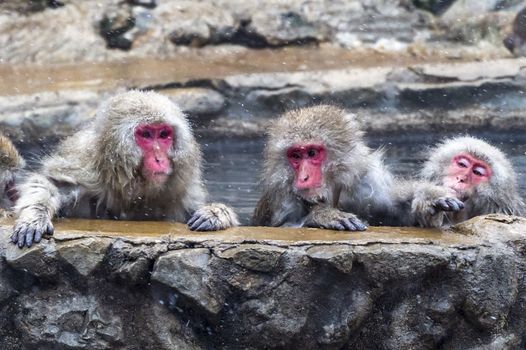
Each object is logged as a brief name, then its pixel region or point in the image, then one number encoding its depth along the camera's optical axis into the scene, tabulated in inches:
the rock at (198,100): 741.9
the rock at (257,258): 373.7
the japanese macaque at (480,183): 507.8
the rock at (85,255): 376.5
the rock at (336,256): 374.0
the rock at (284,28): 829.2
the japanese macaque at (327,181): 456.4
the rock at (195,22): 824.3
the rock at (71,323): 378.3
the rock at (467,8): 848.9
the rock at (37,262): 379.9
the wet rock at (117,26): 820.0
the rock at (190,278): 373.7
